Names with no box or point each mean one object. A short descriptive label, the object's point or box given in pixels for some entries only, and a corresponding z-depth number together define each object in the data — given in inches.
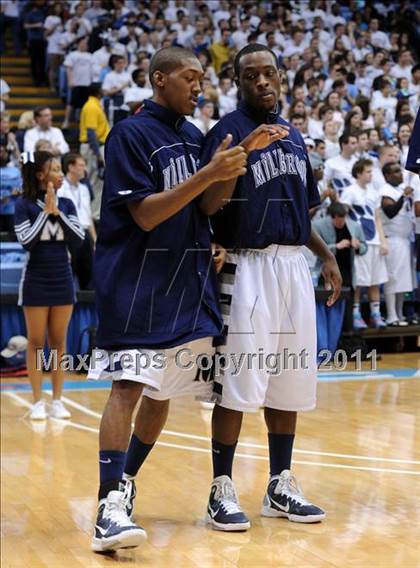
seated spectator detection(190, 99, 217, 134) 479.2
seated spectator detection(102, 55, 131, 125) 549.6
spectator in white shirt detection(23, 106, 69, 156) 483.2
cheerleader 295.7
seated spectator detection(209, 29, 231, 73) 655.8
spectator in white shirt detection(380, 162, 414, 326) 273.7
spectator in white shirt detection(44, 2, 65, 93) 649.0
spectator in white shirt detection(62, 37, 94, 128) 598.9
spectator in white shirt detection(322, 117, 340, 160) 481.4
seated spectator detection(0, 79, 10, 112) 576.4
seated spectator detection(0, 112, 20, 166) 467.2
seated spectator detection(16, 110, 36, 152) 508.1
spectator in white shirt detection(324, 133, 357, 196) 431.5
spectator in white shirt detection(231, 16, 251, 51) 679.4
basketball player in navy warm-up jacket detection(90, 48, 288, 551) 151.9
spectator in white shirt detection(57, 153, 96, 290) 395.2
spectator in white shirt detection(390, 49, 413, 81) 666.2
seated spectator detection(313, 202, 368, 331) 346.6
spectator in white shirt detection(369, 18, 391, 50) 754.2
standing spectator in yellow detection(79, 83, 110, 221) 480.7
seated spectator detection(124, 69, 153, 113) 523.7
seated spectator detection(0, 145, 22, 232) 441.4
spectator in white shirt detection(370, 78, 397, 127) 573.0
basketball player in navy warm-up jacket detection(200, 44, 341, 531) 158.4
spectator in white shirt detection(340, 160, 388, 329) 352.5
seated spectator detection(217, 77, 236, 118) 547.5
